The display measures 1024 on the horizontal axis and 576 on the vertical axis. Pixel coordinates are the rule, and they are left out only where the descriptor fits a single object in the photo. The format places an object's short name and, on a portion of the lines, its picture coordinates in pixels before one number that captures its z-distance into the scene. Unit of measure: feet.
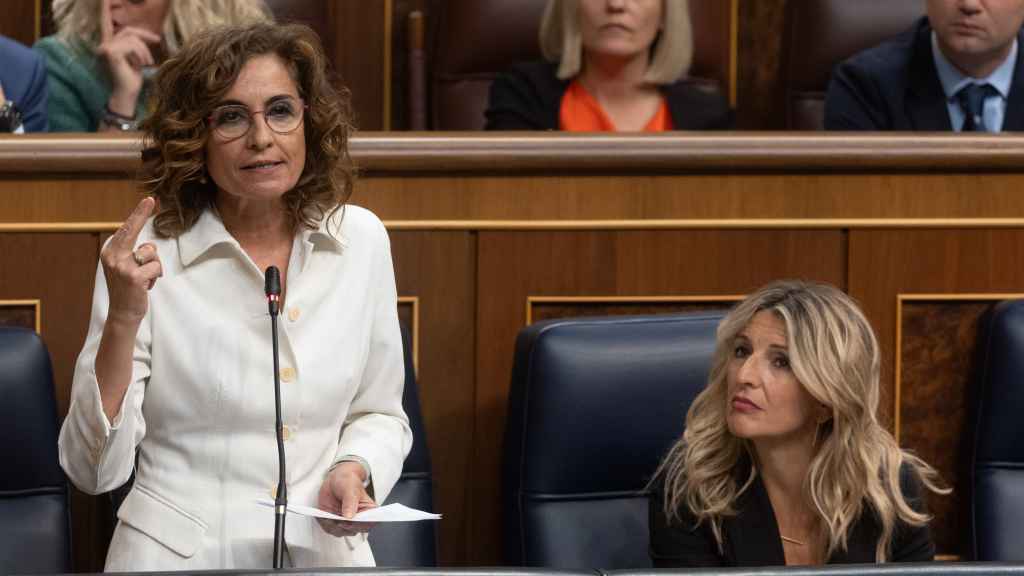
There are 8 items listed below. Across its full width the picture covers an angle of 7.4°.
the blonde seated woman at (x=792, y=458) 35.29
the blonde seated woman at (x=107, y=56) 38.71
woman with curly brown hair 34.47
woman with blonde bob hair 39.17
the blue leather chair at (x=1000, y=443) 36.48
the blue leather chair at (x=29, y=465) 35.56
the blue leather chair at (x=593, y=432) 35.94
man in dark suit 38.55
